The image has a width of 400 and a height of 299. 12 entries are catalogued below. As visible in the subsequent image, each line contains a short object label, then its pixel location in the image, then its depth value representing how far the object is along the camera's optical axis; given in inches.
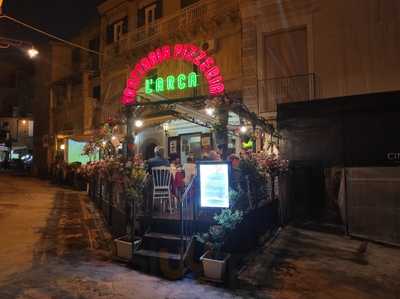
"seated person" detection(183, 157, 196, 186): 345.1
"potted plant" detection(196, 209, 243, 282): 207.0
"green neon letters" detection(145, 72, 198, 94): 545.3
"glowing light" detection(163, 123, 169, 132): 609.4
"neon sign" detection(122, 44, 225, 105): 439.5
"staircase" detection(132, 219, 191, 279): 223.9
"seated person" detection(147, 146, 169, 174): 323.0
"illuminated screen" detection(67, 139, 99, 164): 901.2
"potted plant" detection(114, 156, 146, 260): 252.5
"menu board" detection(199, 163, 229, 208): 230.7
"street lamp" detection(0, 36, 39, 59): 379.9
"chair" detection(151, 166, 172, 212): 321.4
